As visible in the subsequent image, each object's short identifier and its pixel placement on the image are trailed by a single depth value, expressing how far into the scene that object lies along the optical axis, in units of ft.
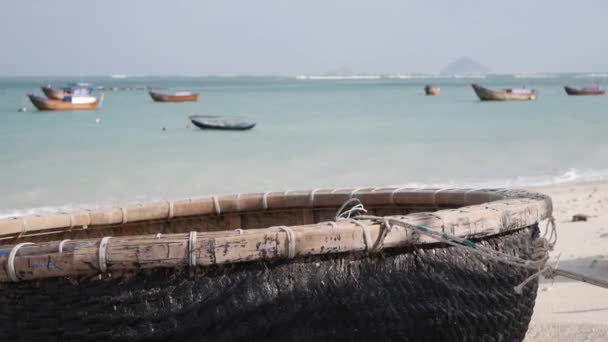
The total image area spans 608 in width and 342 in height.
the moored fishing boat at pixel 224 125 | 71.00
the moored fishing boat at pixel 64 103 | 106.52
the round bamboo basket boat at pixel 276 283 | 6.97
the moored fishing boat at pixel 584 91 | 153.07
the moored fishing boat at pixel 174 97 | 136.15
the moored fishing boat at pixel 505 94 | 134.21
